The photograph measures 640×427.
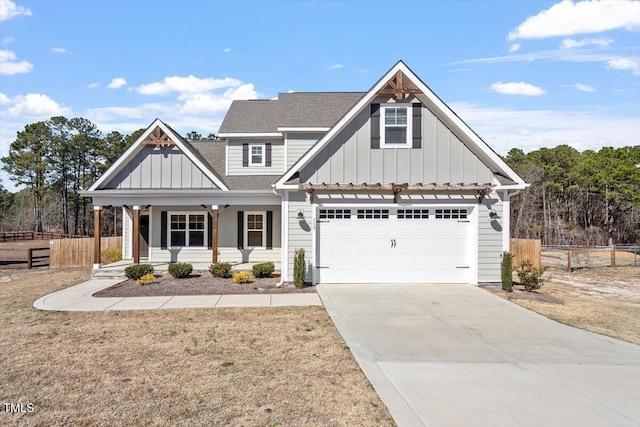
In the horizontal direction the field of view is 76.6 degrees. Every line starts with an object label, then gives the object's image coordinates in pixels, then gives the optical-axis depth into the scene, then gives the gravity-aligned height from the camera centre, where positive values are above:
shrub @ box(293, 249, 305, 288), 12.17 -1.74
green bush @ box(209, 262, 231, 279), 14.20 -2.01
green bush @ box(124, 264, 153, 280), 13.98 -2.01
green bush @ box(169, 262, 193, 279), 14.14 -2.00
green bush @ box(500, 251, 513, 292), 12.14 -1.80
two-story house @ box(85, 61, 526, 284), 12.55 +0.52
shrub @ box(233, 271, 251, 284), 13.13 -2.11
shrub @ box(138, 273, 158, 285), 13.31 -2.21
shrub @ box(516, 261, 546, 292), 12.34 -2.07
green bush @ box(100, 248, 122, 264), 17.94 -1.92
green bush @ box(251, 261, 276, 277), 14.20 -1.99
